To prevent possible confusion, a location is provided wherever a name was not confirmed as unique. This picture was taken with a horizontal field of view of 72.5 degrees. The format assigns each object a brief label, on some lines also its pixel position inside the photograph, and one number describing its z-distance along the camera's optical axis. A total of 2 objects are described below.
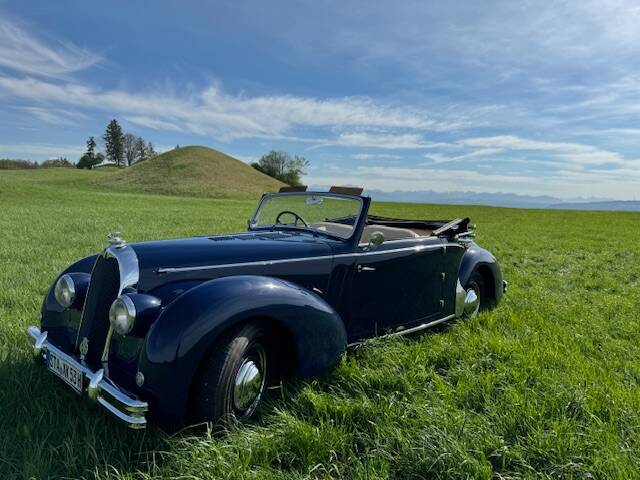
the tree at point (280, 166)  93.34
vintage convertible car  2.41
